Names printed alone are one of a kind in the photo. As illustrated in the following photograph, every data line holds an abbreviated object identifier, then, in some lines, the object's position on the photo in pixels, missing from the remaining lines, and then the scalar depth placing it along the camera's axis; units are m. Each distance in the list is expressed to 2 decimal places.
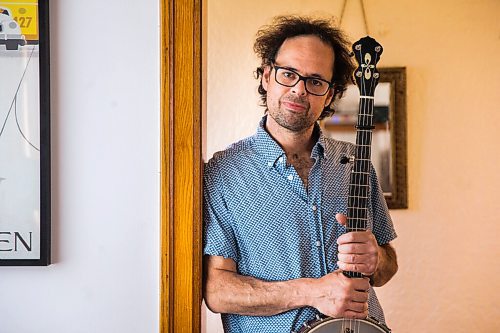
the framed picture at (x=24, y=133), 1.34
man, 1.42
